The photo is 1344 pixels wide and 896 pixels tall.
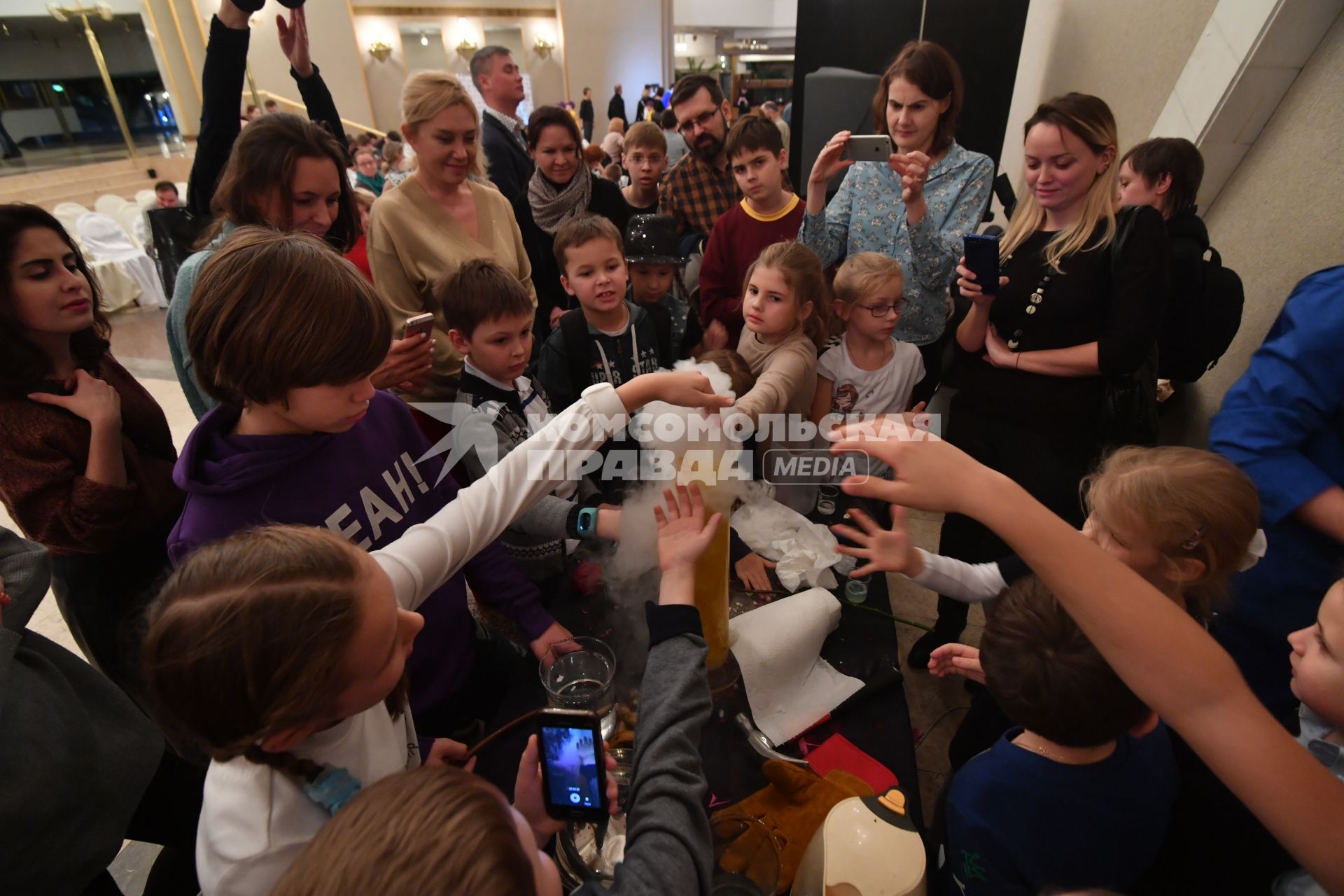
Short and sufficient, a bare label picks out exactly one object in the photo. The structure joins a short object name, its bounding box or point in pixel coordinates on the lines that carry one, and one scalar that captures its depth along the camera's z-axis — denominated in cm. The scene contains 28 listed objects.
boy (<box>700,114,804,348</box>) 265
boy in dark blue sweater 95
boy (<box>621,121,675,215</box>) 338
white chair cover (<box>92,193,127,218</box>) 820
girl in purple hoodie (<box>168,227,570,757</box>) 104
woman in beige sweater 216
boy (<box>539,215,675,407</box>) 224
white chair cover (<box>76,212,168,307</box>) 686
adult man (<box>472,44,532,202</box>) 331
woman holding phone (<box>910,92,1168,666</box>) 177
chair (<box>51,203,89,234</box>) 743
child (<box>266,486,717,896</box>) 59
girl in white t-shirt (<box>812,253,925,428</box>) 224
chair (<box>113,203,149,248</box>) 761
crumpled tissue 157
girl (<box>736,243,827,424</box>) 216
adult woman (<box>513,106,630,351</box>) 294
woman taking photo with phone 219
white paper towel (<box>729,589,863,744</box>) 123
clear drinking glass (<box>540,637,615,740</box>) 117
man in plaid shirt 334
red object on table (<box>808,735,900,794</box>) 111
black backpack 215
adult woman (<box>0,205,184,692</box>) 137
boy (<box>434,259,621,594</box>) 176
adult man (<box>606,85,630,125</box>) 1265
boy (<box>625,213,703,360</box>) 253
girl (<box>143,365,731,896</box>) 72
